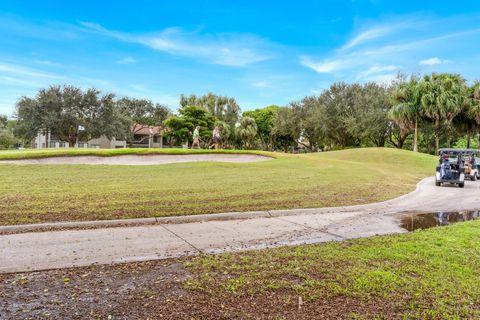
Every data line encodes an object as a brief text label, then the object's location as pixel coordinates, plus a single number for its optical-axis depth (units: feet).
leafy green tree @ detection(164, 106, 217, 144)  161.68
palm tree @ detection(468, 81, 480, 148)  121.90
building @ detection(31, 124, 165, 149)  200.85
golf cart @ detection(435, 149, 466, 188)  53.47
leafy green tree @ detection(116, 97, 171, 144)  197.88
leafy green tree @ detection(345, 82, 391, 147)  137.90
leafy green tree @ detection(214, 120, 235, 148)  182.80
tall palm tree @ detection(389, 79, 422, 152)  120.16
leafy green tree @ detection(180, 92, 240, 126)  208.13
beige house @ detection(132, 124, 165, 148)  209.54
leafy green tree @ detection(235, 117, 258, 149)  195.62
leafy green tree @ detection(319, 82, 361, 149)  150.10
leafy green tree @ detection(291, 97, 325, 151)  152.56
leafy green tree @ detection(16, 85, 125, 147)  134.62
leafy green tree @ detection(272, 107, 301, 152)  174.81
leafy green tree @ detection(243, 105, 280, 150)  218.79
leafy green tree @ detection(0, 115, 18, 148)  195.04
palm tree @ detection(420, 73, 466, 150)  116.16
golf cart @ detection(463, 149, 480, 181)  63.41
